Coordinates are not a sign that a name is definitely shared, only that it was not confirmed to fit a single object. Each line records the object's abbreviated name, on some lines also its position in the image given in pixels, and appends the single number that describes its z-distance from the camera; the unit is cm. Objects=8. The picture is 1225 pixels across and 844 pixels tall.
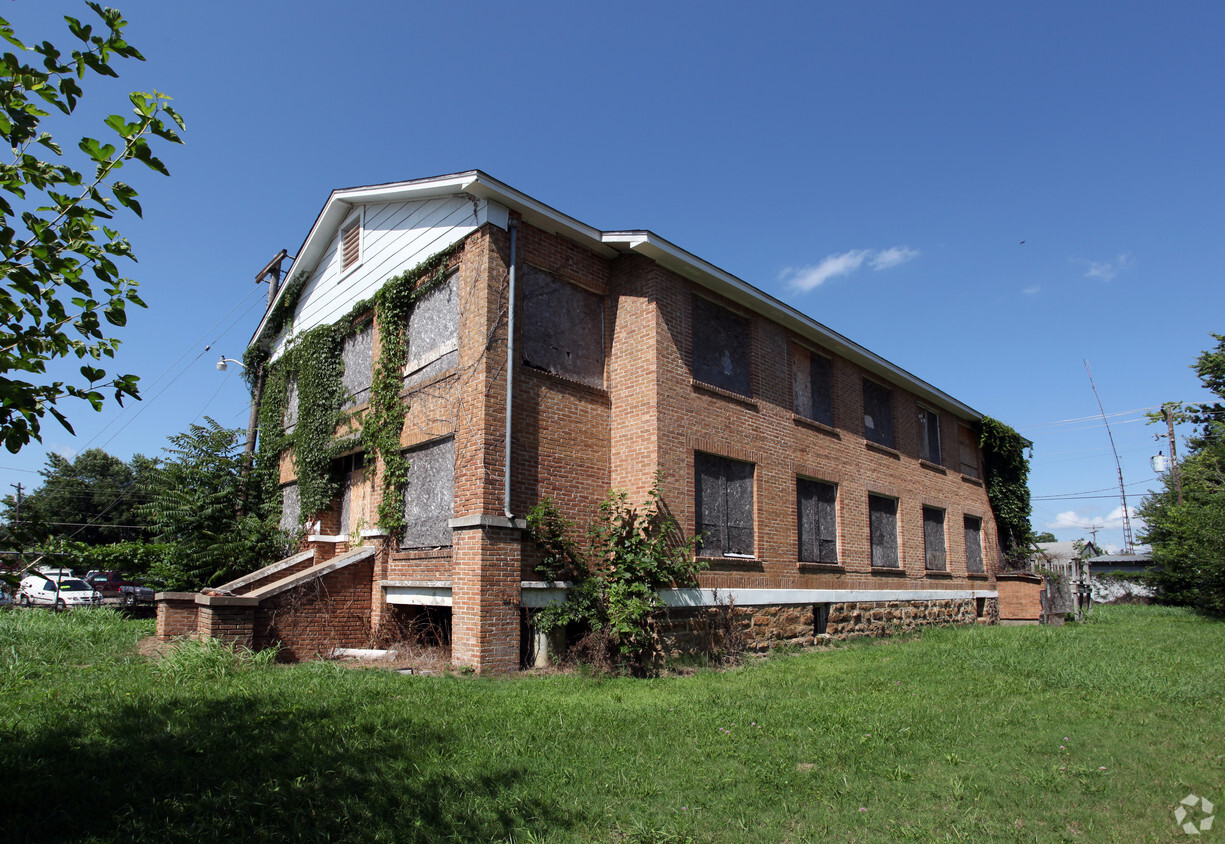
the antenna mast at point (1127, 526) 5721
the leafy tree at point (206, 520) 1422
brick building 1066
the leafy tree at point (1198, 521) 2033
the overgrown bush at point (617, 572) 1035
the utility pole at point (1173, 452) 3531
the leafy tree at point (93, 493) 4288
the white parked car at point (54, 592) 2580
